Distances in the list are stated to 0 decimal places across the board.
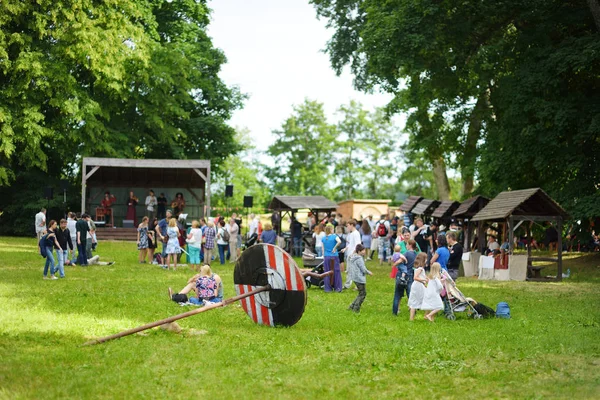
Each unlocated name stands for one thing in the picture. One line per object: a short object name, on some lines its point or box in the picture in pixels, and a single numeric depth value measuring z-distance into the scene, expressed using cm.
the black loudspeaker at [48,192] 4309
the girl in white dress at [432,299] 1609
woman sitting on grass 1661
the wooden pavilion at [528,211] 2591
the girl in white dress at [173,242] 2678
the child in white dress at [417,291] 1620
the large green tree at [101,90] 3931
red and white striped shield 1401
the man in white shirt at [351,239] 2379
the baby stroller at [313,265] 2247
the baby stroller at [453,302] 1661
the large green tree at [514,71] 2941
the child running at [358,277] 1728
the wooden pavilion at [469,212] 3091
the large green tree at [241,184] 8369
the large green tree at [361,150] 8562
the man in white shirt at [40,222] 3134
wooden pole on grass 1234
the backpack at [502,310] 1652
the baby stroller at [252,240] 3124
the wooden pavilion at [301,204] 3628
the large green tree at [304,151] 8212
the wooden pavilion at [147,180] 4559
